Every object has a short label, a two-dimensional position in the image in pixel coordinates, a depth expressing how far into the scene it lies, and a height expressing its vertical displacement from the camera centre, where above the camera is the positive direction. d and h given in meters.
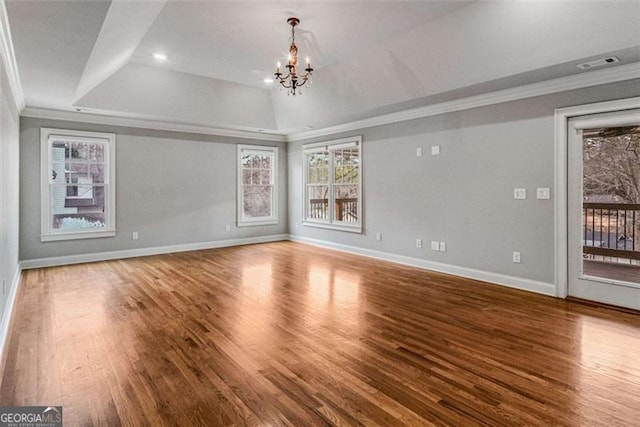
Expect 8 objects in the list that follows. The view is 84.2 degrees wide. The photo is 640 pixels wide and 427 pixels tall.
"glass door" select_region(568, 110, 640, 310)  3.64 +0.02
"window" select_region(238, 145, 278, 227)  7.90 +0.57
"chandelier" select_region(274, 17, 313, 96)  3.75 +1.70
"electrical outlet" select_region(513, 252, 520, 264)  4.44 -0.60
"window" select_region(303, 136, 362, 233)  6.75 +0.53
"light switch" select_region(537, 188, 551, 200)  4.14 +0.19
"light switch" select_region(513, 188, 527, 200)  4.35 +0.20
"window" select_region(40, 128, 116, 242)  5.65 +0.44
